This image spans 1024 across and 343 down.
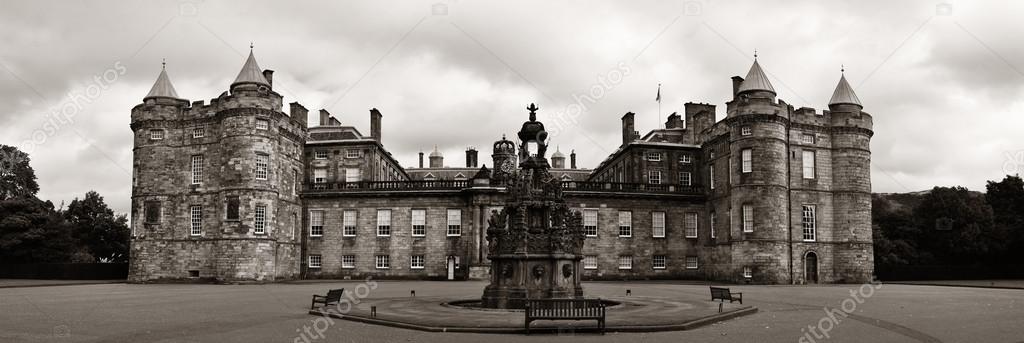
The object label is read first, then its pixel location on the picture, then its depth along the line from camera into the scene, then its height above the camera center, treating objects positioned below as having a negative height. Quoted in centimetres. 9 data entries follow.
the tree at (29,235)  5203 -14
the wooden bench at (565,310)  1574 -163
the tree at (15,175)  5869 +443
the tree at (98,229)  6212 +30
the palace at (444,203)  4384 +175
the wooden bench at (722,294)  2228 -180
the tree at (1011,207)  5397 +182
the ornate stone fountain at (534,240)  2172 -22
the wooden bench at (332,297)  2027 -168
